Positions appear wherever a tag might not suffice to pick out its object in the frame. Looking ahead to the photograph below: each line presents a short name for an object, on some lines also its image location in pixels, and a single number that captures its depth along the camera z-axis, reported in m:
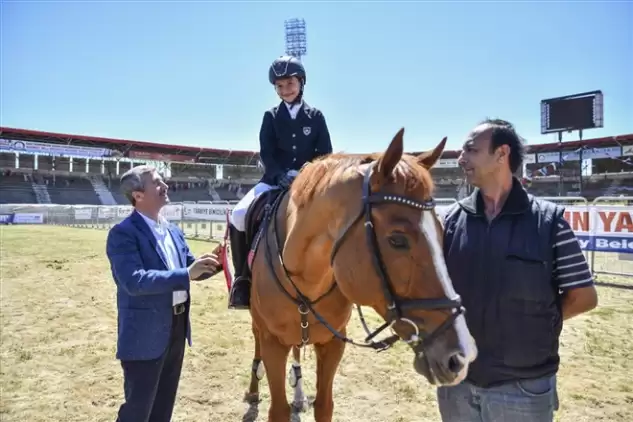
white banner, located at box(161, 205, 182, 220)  21.06
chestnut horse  1.77
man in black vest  1.98
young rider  3.68
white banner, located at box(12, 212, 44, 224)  29.58
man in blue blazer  2.53
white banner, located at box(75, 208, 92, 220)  27.97
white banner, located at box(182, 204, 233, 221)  18.33
